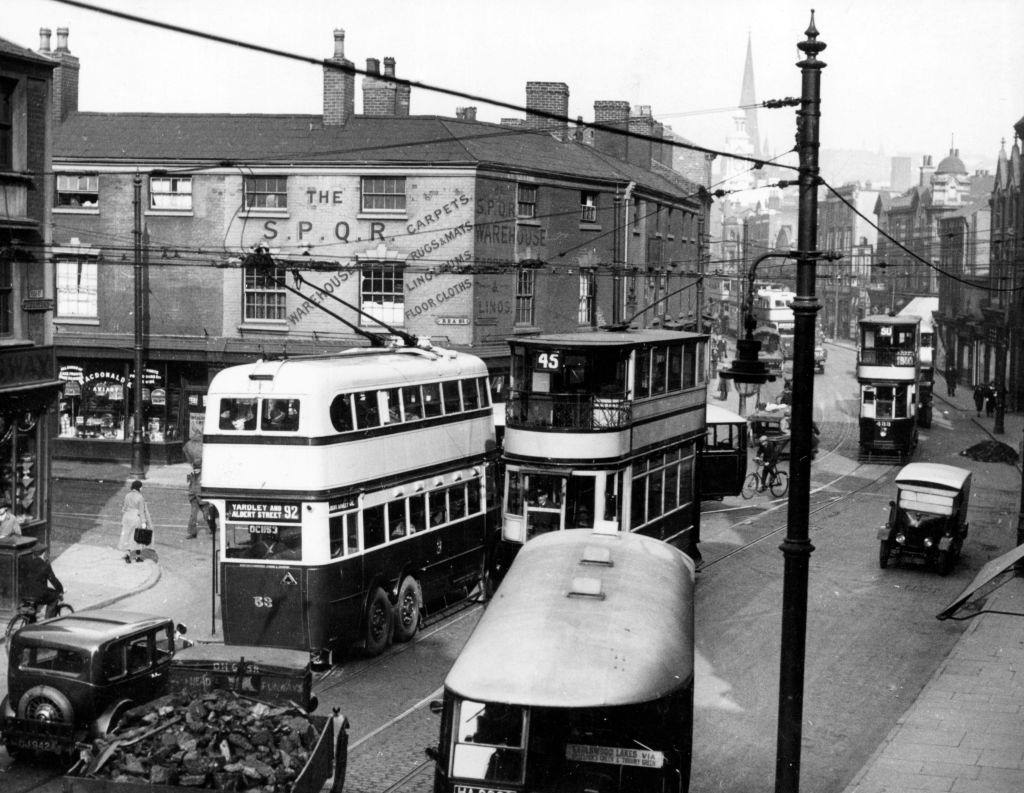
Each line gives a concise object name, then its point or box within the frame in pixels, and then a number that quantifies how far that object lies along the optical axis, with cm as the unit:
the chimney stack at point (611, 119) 5297
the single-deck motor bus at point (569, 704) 979
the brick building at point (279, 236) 3647
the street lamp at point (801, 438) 1152
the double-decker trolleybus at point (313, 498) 1750
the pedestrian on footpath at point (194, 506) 2789
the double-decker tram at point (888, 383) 4272
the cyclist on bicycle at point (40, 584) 1912
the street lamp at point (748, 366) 1430
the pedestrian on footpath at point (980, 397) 5847
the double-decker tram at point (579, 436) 2094
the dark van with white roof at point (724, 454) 3119
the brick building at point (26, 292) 2231
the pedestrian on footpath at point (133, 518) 2489
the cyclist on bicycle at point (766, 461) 3703
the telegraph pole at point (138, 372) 3309
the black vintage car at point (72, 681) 1362
